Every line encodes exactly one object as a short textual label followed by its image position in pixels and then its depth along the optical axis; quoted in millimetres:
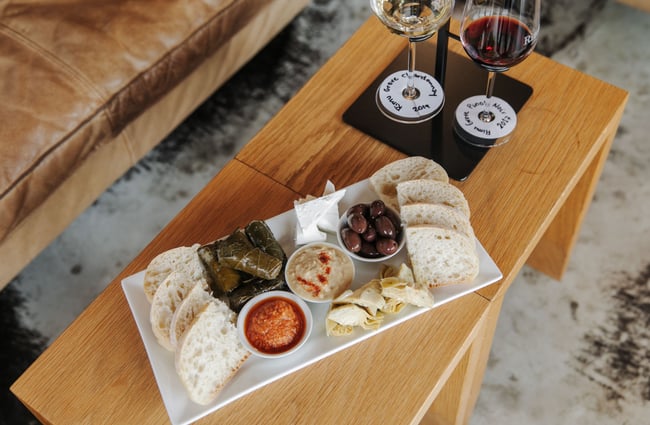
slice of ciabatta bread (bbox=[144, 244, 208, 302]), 1065
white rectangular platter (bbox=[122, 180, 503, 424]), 993
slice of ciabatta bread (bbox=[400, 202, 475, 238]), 1072
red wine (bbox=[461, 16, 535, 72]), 1099
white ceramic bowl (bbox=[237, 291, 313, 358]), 1006
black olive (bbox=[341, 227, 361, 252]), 1085
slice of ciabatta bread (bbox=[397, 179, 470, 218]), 1104
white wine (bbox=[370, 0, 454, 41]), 1173
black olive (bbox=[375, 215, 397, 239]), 1085
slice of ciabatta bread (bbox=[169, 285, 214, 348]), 995
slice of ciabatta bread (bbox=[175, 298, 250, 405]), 970
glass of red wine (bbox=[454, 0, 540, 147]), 1092
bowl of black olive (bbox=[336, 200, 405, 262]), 1084
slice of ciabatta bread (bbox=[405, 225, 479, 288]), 1054
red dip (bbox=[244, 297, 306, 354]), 1012
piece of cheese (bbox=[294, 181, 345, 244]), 1093
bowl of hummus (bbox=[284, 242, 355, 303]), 1055
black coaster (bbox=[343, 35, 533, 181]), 1272
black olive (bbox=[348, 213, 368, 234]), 1082
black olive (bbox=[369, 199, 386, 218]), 1094
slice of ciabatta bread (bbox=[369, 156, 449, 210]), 1156
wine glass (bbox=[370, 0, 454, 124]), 1176
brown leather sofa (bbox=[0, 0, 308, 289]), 1445
